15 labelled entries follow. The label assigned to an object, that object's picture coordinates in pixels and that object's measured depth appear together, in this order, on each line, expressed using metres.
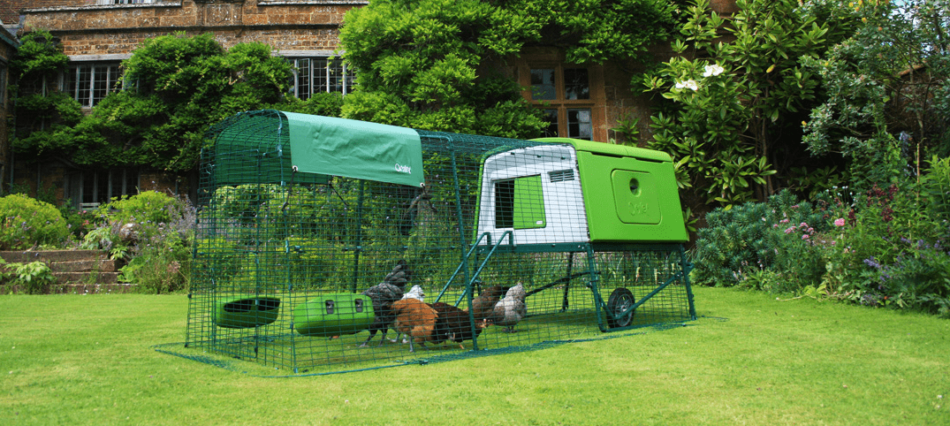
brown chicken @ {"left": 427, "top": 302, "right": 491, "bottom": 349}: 4.62
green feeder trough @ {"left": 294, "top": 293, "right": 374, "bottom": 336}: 4.11
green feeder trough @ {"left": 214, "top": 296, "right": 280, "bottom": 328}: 4.44
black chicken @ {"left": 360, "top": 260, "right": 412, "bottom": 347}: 4.53
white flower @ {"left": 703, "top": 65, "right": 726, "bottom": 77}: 10.37
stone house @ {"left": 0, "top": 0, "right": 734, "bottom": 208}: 16.00
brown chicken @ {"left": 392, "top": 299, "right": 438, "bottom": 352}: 4.45
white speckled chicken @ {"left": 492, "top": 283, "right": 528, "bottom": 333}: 5.33
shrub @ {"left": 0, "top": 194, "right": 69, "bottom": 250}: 10.08
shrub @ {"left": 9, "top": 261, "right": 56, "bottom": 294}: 8.97
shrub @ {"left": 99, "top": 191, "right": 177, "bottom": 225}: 11.18
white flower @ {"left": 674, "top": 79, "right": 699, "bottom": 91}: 10.70
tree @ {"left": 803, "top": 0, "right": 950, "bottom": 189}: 7.93
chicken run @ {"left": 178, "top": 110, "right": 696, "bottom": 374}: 4.20
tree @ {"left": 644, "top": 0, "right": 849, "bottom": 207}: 10.43
